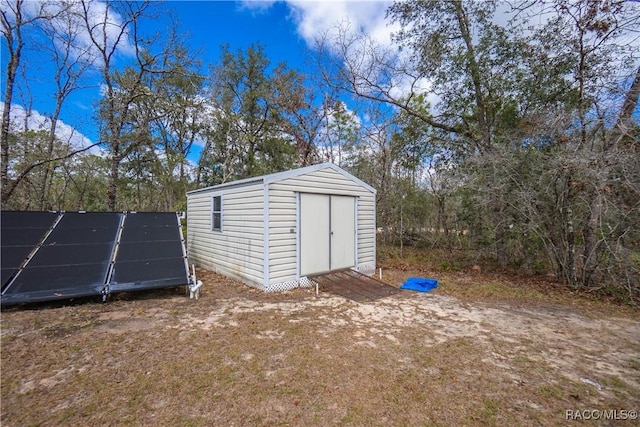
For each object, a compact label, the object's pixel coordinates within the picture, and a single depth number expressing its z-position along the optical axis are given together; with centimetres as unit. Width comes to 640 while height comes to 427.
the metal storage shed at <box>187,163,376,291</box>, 561
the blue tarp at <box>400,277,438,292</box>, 601
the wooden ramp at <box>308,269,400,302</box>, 545
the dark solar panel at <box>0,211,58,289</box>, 439
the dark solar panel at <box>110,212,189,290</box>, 480
